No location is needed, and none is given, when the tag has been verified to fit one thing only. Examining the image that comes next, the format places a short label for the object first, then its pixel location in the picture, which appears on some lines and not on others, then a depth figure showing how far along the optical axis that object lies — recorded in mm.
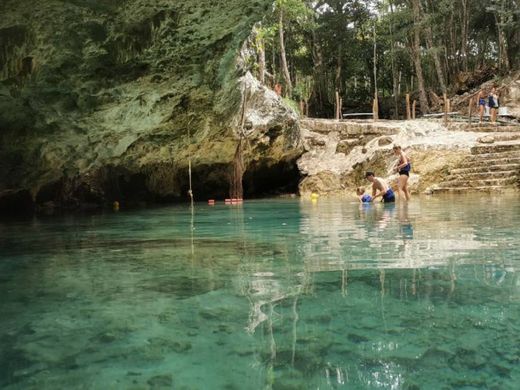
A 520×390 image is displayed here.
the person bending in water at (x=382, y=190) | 11969
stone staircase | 15062
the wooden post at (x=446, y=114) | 20484
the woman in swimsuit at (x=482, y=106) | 20344
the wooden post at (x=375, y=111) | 23688
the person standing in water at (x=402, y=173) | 11766
